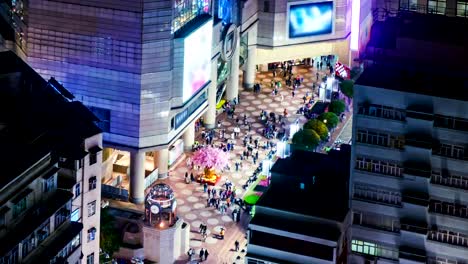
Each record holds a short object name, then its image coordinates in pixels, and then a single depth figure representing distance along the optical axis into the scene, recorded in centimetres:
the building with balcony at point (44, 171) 10419
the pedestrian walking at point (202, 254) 16125
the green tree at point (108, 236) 15412
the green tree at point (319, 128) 19050
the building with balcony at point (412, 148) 12962
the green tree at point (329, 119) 19575
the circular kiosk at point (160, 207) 15712
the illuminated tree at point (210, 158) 18175
